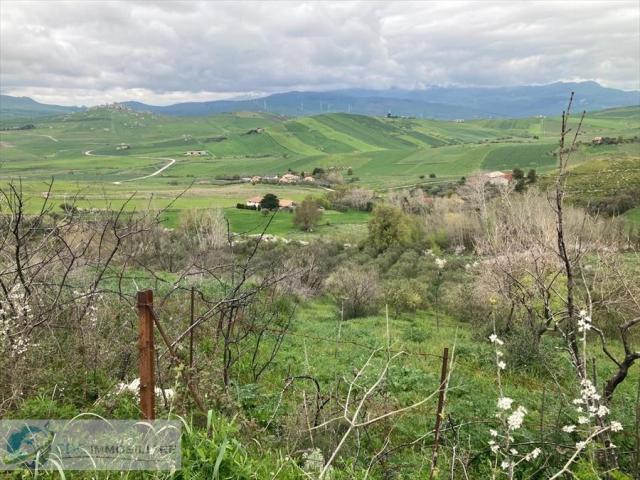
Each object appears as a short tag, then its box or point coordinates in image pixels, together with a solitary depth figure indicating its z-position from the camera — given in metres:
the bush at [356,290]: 20.66
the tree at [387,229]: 39.88
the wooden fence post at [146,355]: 3.32
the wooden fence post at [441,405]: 3.41
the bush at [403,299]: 21.47
